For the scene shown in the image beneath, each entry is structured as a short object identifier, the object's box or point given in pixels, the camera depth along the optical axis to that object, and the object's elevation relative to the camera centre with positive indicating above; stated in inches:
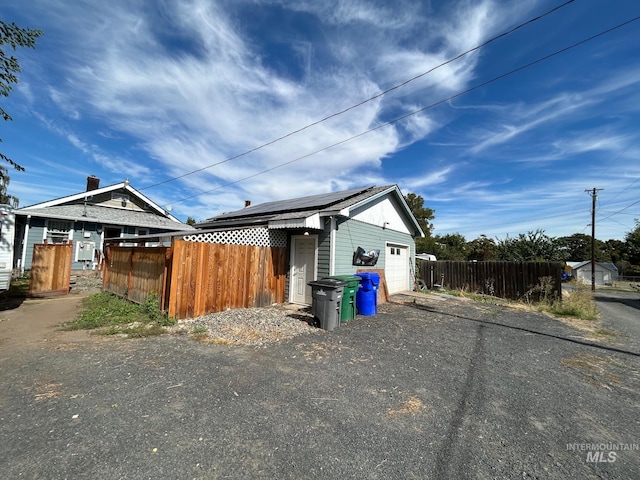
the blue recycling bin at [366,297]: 315.9 -47.8
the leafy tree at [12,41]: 222.5 +167.4
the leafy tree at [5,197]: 857.5 +153.6
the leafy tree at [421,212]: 1496.1 +259.1
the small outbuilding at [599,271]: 1791.3 -48.9
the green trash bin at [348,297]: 282.2 -44.2
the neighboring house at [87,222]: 496.4 +49.6
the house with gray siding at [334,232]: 344.8 +31.1
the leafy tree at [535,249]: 780.0 +38.3
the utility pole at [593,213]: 1007.0 +188.9
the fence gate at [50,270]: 382.0 -36.6
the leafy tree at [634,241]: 1265.9 +118.7
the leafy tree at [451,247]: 1322.6 +64.2
